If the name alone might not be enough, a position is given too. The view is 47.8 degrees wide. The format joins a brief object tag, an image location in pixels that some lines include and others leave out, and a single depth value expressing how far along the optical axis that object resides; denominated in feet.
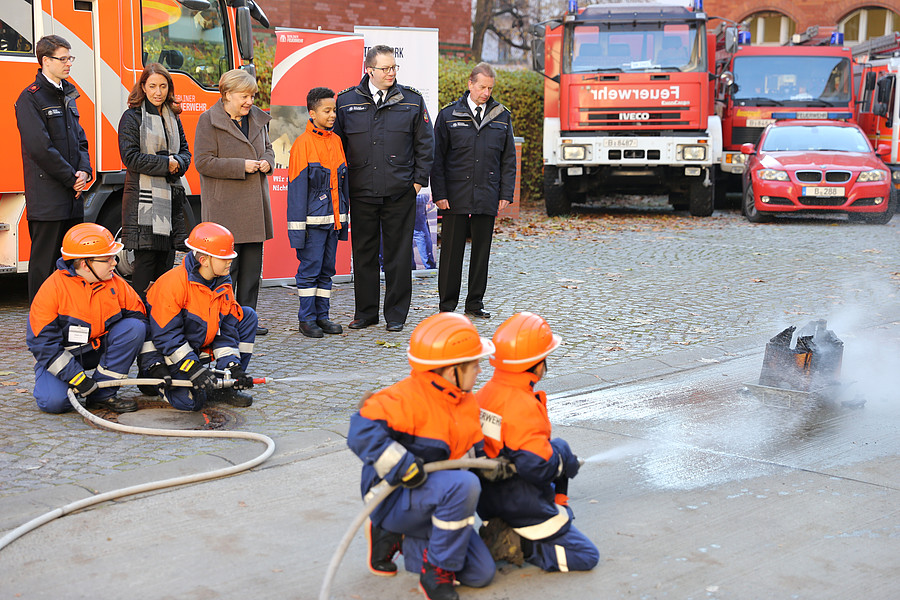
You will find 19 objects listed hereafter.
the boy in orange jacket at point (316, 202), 26.66
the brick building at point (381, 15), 90.99
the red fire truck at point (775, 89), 67.36
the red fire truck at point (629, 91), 59.00
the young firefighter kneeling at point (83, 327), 18.84
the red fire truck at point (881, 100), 66.74
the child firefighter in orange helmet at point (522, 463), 12.54
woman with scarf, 24.47
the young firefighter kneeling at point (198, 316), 19.45
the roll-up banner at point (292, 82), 33.14
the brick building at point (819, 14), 122.62
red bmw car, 55.31
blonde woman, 25.39
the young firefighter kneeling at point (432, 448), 11.82
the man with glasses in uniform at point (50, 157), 25.16
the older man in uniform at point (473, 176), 28.94
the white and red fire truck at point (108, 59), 29.58
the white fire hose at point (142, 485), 13.80
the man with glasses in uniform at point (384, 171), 27.20
